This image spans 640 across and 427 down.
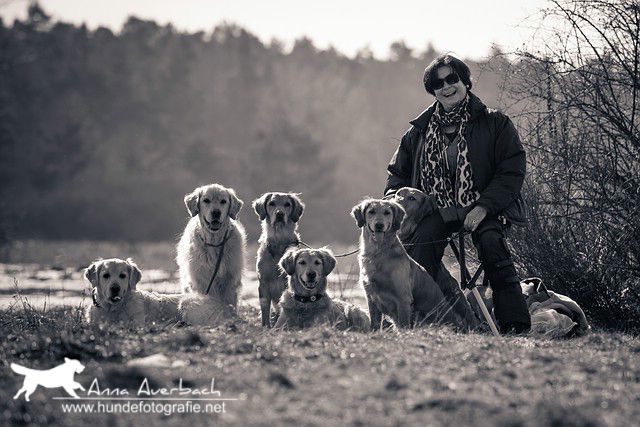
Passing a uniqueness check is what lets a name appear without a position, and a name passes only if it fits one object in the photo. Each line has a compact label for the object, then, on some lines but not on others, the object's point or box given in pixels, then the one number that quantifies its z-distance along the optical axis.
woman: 14.10
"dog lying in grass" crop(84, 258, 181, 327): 15.18
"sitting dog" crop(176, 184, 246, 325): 16.81
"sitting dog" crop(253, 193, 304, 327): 16.58
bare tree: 15.77
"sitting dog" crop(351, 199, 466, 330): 14.62
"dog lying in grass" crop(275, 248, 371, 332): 15.13
